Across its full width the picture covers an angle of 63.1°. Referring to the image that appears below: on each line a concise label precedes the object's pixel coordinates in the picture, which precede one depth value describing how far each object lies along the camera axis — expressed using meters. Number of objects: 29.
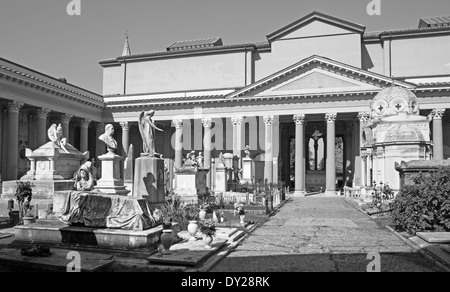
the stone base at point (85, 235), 8.33
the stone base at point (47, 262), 6.56
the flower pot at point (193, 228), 9.52
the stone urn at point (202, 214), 12.64
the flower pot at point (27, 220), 10.92
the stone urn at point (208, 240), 8.81
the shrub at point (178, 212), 12.48
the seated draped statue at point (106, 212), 8.74
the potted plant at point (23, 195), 12.54
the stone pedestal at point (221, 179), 24.62
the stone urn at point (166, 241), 7.76
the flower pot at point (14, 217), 13.02
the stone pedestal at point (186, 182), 18.55
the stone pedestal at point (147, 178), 12.98
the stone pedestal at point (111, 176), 11.85
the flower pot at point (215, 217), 13.40
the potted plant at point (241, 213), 13.12
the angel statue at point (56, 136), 17.98
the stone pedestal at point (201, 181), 19.11
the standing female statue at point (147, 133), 13.47
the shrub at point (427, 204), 10.32
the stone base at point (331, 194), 33.38
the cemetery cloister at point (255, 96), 32.72
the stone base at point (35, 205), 14.12
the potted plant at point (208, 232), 8.81
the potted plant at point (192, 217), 9.54
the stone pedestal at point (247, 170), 29.91
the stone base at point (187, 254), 7.28
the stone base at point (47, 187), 15.95
